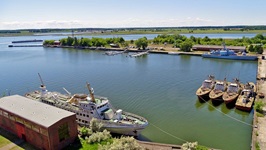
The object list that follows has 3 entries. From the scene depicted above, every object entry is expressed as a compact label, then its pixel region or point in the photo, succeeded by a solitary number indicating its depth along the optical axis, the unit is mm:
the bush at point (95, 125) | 27703
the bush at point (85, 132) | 27298
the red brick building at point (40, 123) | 23953
